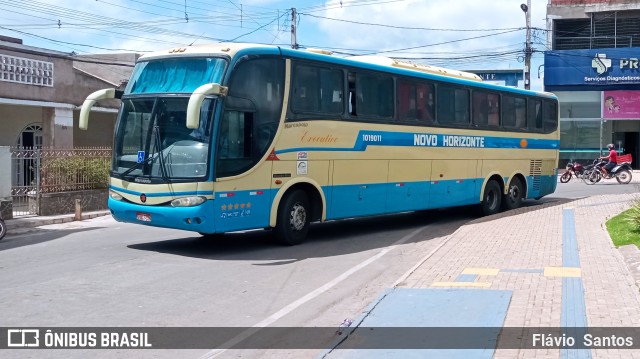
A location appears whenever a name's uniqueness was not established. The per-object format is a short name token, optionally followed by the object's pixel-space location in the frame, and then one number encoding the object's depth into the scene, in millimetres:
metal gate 18250
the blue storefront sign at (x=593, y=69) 39219
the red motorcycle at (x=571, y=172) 32125
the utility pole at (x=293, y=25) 33969
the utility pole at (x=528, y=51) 35000
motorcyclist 29969
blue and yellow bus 11352
